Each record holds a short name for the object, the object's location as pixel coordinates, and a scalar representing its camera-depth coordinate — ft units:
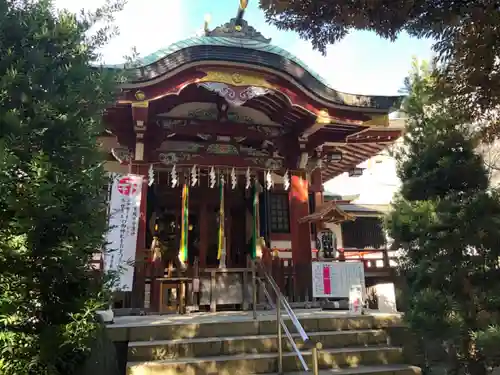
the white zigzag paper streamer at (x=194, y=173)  29.09
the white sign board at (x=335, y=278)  26.53
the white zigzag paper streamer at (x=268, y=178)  29.75
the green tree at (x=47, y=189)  9.75
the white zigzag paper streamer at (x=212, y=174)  29.25
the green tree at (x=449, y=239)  14.88
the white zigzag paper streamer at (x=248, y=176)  29.63
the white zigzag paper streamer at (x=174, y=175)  27.73
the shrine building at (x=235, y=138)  25.20
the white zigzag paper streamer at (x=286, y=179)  30.22
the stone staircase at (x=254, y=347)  15.10
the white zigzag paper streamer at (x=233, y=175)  29.03
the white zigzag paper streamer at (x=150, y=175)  27.86
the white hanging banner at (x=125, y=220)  22.45
